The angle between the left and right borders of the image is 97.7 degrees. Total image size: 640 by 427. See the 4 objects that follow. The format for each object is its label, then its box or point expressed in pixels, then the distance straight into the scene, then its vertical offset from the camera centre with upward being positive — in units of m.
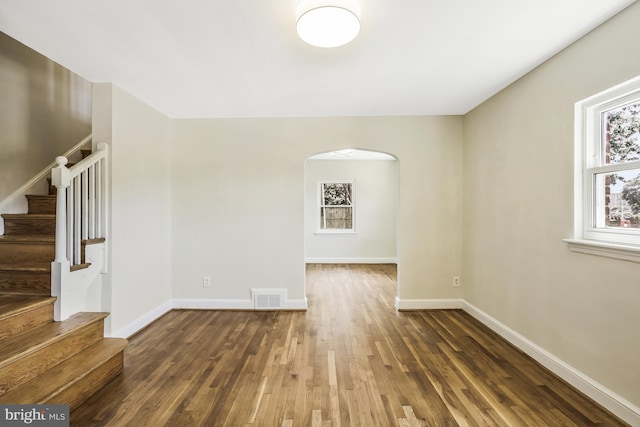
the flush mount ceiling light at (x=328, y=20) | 1.57 +1.12
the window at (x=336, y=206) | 6.99 +0.16
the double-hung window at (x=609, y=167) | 1.80 +0.32
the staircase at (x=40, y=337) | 1.65 -0.84
